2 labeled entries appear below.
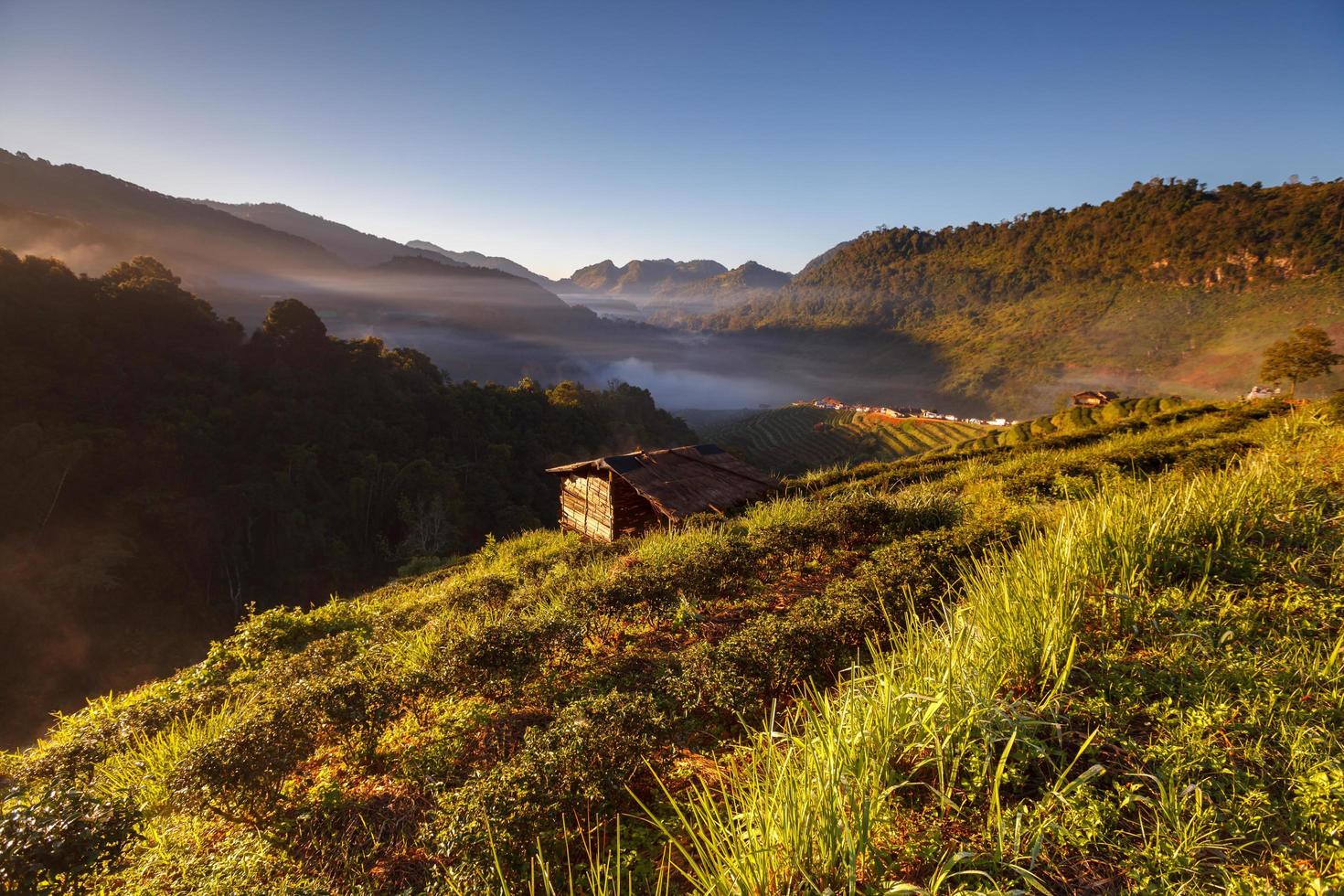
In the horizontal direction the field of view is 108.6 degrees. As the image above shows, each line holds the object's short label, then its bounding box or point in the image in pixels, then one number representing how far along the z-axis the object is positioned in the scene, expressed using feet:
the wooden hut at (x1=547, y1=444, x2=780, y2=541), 55.98
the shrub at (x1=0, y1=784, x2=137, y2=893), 9.61
